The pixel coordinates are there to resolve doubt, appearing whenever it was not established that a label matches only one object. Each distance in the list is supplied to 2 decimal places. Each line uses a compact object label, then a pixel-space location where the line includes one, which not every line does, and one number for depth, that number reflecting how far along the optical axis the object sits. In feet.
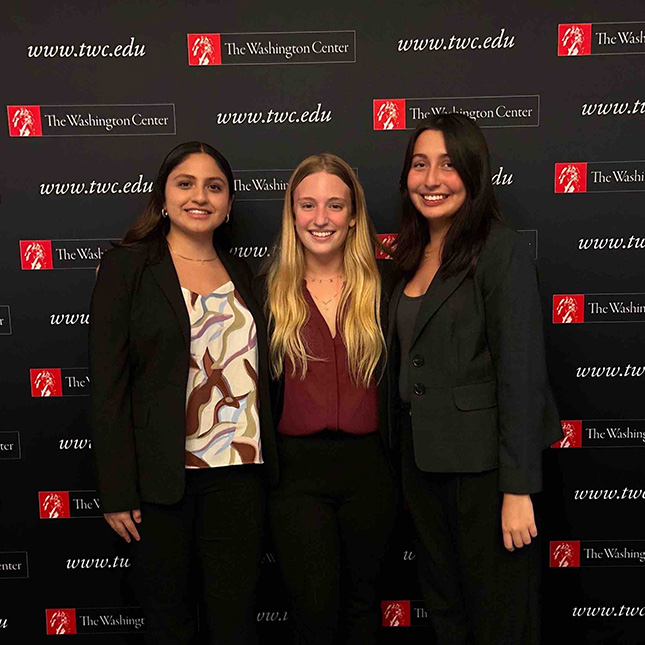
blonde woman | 5.70
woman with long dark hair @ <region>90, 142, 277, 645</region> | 5.64
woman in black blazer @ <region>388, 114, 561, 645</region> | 5.13
